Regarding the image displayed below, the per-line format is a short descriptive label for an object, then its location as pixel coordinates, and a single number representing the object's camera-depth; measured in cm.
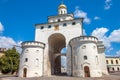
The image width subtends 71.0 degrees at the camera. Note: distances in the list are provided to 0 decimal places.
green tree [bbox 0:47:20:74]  2393
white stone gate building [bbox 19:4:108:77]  1570
